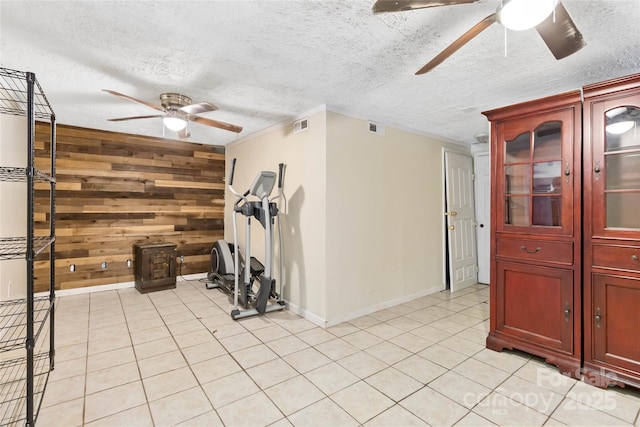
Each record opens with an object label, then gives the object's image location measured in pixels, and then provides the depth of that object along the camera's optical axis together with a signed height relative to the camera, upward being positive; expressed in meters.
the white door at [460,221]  4.70 -0.14
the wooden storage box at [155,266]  4.50 -0.78
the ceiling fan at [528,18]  1.29 +0.90
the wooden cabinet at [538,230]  2.36 -0.15
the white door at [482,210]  5.08 +0.03
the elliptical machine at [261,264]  3.57 -0.58
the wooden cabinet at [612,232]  2.12 -0.15
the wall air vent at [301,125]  3.57 +1.04
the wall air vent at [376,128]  3.77 +1.04
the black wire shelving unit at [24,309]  1.57 -0.63
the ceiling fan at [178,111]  2.85 +0.99
